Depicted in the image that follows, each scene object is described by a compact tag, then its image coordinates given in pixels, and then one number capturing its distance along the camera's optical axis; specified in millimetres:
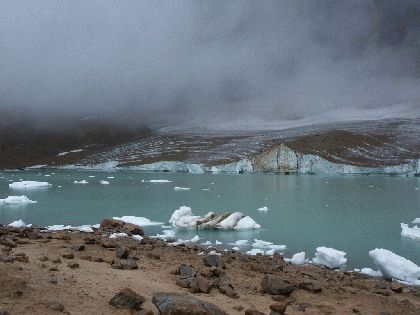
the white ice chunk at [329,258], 14891
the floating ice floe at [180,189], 53538
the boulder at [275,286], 9164
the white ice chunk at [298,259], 14964
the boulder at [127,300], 7082
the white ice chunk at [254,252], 16244
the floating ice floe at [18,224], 20356
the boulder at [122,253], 10930
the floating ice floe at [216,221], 22844
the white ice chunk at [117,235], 16016
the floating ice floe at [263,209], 32656
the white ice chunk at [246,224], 23083
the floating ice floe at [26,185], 56284
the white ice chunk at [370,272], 13836
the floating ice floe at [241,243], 18688
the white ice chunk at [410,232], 21266
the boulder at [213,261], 11398
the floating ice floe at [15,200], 35406
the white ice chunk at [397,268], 13305
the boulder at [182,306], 6539
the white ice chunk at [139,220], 24342
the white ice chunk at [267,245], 18094
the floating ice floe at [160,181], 71750
